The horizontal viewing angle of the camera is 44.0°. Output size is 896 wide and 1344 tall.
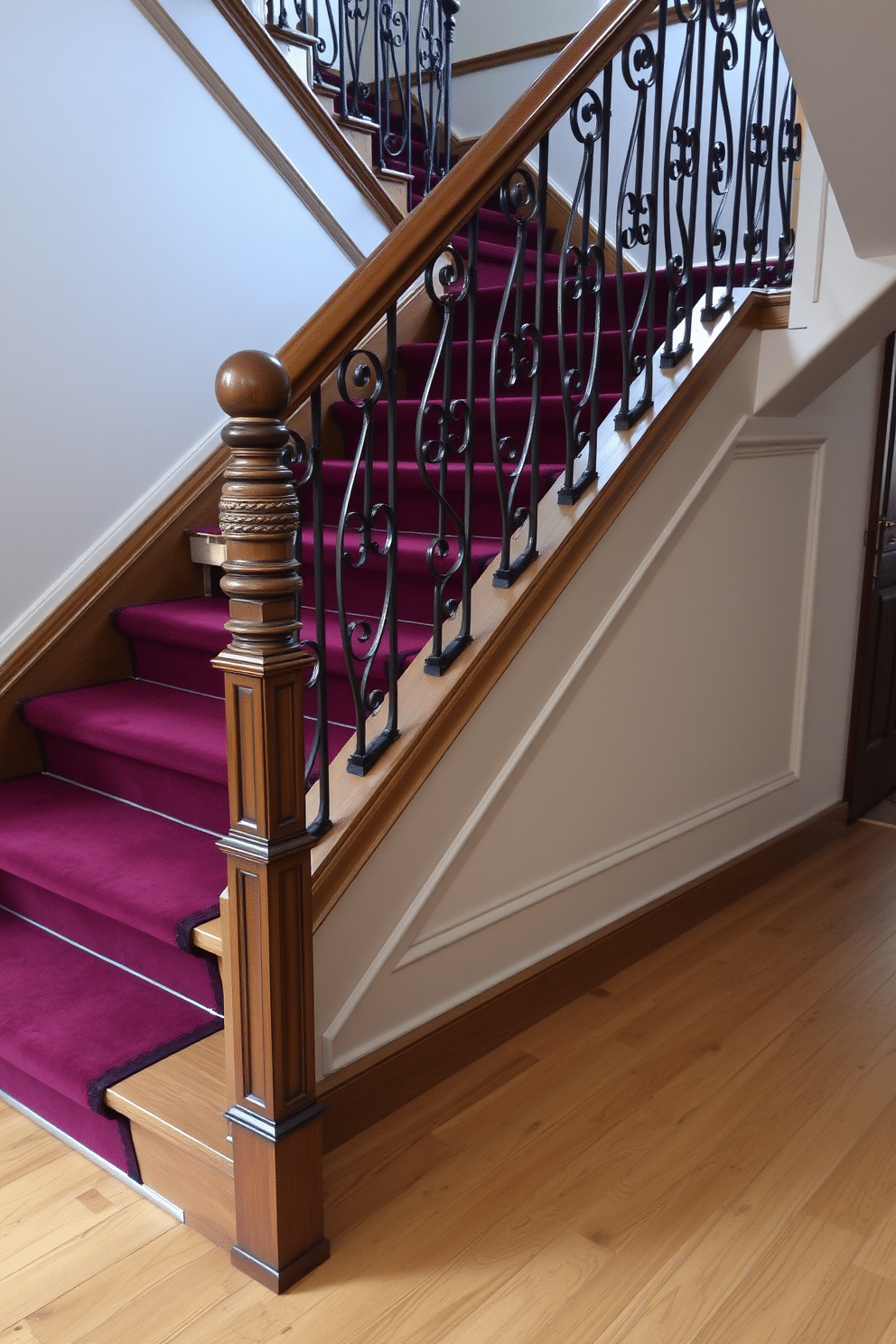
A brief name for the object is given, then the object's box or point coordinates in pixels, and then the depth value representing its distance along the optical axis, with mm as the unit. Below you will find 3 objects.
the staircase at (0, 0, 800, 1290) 1945
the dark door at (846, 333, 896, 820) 3641
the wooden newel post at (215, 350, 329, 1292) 1564
